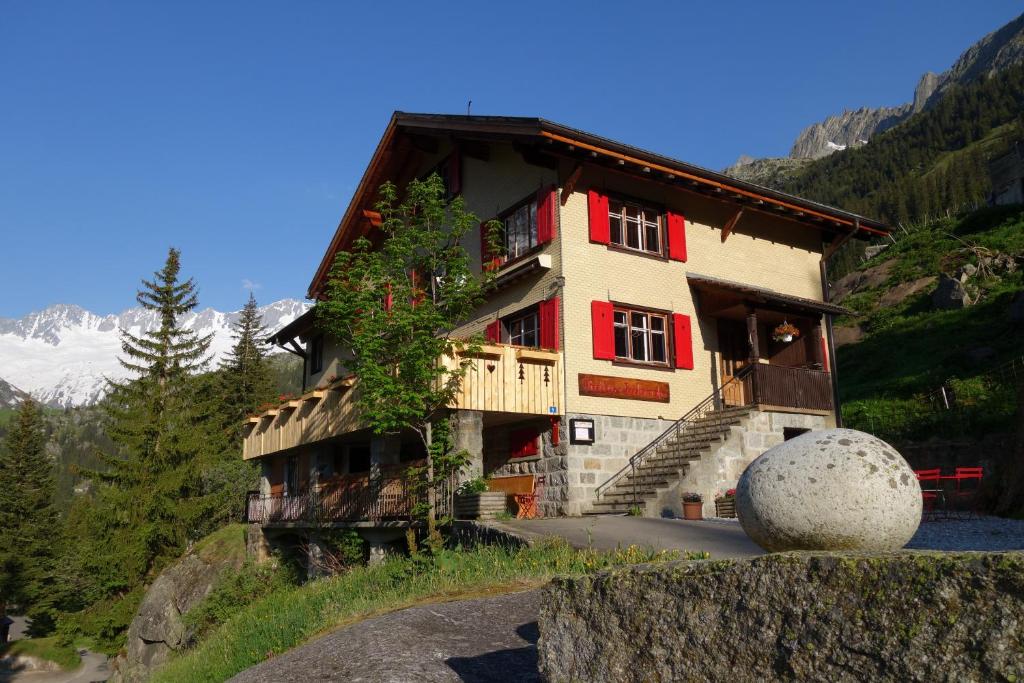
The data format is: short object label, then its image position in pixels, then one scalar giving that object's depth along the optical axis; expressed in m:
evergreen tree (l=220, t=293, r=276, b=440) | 49.72
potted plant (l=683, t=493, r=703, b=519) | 15.79
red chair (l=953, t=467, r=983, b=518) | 14.33
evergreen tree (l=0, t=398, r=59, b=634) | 52.62
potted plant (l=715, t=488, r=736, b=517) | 16.81
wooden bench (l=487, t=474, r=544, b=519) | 17.27
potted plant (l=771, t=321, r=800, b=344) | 19.80
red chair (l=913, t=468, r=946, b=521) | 14.71
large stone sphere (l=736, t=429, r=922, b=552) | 5.00
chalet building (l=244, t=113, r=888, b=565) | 17.20
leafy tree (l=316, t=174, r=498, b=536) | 14.27
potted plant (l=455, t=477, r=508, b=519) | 14.62
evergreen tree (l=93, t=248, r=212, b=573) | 35.69
